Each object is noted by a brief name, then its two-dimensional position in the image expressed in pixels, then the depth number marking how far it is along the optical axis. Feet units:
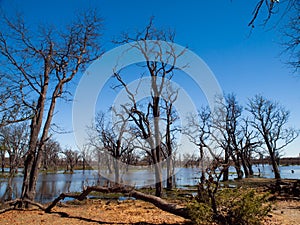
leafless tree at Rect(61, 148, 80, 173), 176.57
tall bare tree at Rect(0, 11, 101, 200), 30.78
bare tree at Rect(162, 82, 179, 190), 55.83
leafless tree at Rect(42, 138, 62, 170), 174.07
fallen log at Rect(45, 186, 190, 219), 20.94
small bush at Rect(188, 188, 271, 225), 17.57
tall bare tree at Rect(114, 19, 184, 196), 46.96
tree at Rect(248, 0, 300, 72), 8.80
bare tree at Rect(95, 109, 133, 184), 68.24
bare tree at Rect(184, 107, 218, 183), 85.05
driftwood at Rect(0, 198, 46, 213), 27.75
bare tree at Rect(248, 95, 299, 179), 91.03
